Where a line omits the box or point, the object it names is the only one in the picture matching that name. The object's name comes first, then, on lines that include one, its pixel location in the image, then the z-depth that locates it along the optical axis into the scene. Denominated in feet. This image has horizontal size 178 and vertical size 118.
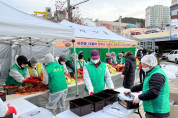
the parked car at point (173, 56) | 49.48
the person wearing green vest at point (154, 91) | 5.39
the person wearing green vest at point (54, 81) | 9.66
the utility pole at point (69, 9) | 43.19
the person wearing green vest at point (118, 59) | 24.02
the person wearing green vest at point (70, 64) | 15.33
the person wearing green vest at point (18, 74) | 9.83
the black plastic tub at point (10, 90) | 9.40
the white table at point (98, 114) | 5.75
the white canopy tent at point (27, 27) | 7.82
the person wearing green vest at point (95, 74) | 8.22
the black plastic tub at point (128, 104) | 6.39
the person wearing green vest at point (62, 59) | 12.75
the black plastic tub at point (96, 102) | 6.09
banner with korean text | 27.24
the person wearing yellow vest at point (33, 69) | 11.23
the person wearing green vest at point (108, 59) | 19.36
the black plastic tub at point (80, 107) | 5.66
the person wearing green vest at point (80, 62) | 16.65
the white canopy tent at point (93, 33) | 21.34
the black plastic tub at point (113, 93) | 7.15
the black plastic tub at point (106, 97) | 6.61
